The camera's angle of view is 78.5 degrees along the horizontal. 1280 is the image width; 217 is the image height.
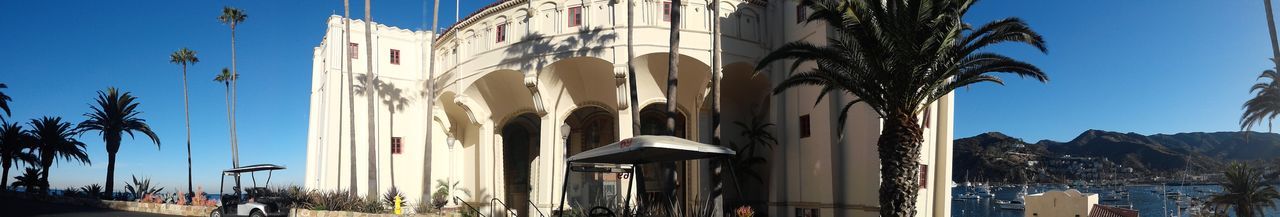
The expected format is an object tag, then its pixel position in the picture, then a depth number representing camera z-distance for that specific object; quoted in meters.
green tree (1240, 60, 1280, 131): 25.30
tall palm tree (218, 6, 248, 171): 44.66
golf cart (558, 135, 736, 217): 10.23
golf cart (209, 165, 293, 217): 19.36
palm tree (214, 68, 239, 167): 50.24
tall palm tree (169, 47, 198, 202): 50.09
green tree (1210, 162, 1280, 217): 27.30
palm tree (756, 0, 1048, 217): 13.86
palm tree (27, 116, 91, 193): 44.50
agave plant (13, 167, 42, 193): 43.47
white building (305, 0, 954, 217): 21.36
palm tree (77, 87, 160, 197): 42.66
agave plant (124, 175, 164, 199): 34.25
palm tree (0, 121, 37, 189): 44.94
